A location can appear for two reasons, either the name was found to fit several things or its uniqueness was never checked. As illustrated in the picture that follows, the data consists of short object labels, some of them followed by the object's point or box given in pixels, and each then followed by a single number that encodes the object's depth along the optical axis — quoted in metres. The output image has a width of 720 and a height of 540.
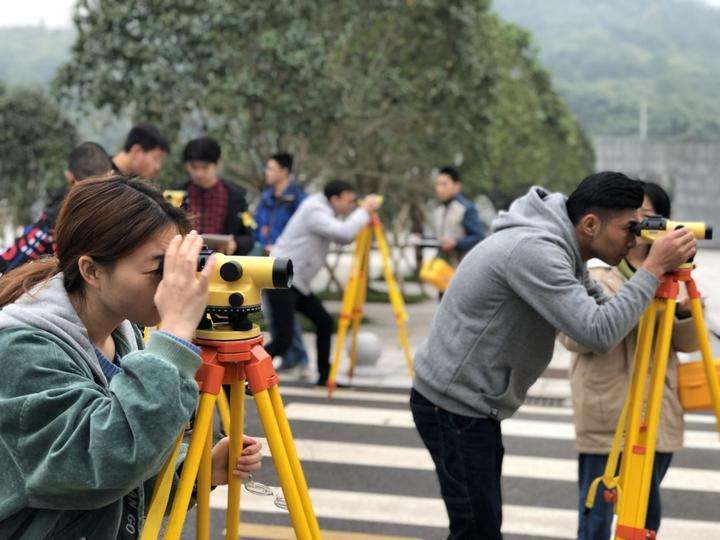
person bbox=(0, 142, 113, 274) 4.91
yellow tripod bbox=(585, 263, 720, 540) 3.34
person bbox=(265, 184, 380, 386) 7.98
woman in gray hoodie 1.85
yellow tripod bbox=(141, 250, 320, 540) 2.07
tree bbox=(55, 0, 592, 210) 10.95
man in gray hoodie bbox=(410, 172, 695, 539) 3.14
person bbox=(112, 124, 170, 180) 6.13
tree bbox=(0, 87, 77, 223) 17.84
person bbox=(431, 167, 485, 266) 9.06
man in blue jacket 8.76
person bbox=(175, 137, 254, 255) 7.16
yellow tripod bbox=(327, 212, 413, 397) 7.98
